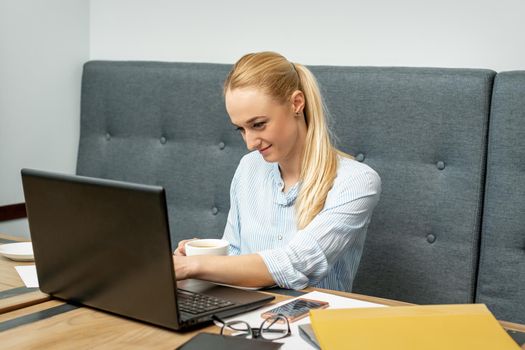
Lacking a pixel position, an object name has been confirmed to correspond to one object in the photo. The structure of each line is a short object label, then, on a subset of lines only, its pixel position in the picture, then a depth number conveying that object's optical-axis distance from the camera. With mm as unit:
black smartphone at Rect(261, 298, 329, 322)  1237
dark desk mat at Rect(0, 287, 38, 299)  1386
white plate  1662
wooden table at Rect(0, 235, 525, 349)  1117
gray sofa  1845
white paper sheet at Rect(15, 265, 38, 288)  1470
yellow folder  1002
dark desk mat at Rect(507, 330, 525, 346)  1131
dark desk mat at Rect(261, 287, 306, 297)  1416
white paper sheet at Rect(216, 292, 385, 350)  1106
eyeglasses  1133
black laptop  1111
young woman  1525
